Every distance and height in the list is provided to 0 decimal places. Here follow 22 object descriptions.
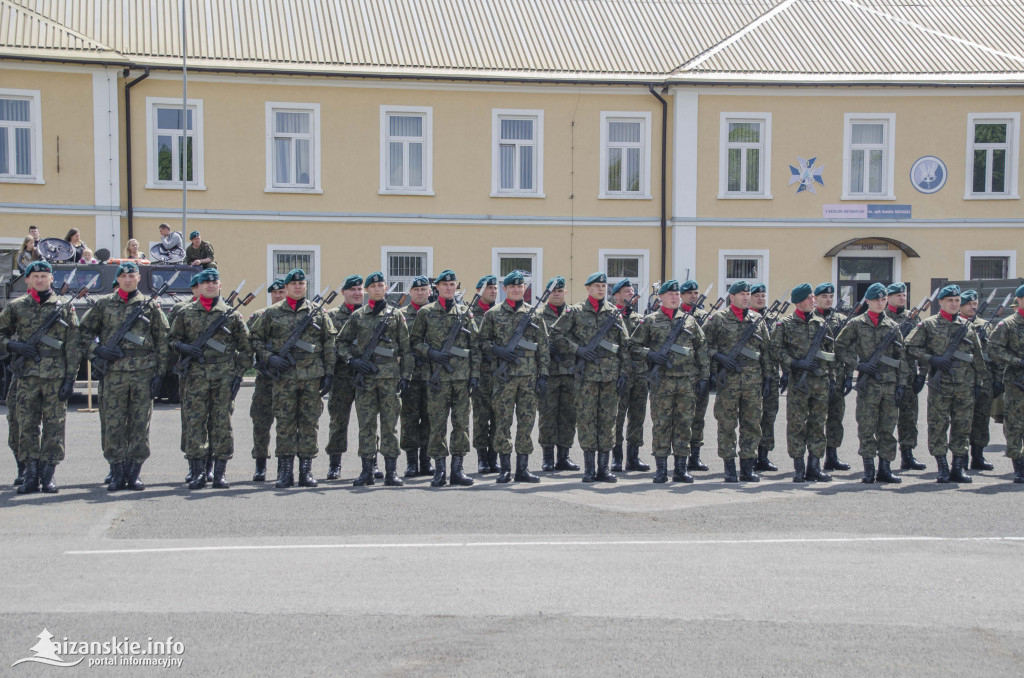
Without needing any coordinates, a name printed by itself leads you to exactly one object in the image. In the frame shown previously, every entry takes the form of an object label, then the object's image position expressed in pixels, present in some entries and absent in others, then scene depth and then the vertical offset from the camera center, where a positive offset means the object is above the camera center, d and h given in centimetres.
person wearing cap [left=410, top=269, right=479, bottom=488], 1041 -62
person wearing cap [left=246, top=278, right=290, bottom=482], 1062 -112
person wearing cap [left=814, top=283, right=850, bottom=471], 1129 -92
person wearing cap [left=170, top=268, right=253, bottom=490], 1005 -68
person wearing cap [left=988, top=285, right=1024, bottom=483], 1072 -65
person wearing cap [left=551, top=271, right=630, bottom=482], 1077 -60
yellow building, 2509 +371
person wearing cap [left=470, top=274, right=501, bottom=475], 1117 -111
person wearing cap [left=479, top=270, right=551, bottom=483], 1056 -68
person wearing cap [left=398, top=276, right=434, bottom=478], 1112 -115
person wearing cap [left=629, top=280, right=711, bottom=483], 1070 -76
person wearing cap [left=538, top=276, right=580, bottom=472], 1134 -106
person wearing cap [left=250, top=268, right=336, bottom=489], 1023 -63
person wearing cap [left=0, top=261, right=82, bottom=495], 970 -69
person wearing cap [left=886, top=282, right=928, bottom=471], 1111 -95
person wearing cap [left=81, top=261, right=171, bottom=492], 990 -66
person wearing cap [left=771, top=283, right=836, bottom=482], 1081 -77
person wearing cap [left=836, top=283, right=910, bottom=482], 1059 -67
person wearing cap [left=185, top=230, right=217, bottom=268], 1867 +86
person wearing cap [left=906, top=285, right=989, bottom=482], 1074 -66
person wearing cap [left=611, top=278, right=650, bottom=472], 1173 -116
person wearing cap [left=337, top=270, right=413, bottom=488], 1036 -64
